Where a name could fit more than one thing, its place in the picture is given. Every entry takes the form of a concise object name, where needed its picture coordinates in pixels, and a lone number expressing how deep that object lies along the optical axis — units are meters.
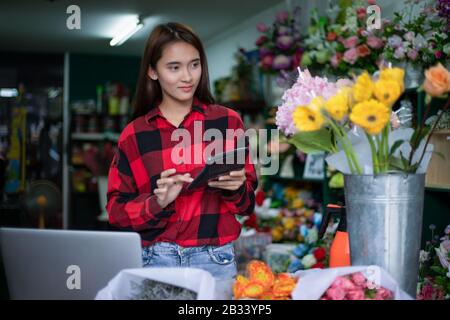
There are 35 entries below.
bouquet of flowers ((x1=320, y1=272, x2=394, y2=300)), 1.09
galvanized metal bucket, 1.12
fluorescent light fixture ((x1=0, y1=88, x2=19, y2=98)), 9.59
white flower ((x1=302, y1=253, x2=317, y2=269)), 3.51
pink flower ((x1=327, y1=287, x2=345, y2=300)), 1.08
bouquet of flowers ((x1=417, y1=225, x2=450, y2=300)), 2.16
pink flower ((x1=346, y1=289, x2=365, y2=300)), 1.09
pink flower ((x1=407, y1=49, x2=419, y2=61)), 3.14
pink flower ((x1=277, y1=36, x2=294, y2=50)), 4.76
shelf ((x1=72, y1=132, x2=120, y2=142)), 9.25
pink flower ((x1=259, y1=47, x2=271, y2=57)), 4.90
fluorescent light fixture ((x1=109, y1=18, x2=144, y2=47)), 7.14
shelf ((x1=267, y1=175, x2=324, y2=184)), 4.80
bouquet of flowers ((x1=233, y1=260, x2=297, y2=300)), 1.12
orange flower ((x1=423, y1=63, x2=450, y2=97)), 1.08
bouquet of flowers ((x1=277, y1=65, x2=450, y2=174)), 1.08
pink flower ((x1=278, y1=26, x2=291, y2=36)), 4.81
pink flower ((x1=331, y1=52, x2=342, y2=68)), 3.80
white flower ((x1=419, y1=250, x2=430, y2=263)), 2.58
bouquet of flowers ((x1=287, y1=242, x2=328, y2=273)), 3.50
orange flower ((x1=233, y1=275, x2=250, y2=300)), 1.13
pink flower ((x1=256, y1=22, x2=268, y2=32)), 4.83
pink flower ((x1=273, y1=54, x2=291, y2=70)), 4.75
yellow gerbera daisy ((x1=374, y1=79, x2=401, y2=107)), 1.08
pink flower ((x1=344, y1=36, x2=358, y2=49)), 3.62
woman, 1.63
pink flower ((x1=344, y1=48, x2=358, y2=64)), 3.60
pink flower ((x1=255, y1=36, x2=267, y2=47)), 4.93
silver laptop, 1.20
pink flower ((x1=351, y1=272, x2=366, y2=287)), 1.11
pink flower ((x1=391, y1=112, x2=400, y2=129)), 1.31
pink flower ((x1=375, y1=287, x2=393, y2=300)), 1.09
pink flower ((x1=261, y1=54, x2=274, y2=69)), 4.86
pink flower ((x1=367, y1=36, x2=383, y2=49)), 3.46
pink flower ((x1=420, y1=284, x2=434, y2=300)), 2.04
